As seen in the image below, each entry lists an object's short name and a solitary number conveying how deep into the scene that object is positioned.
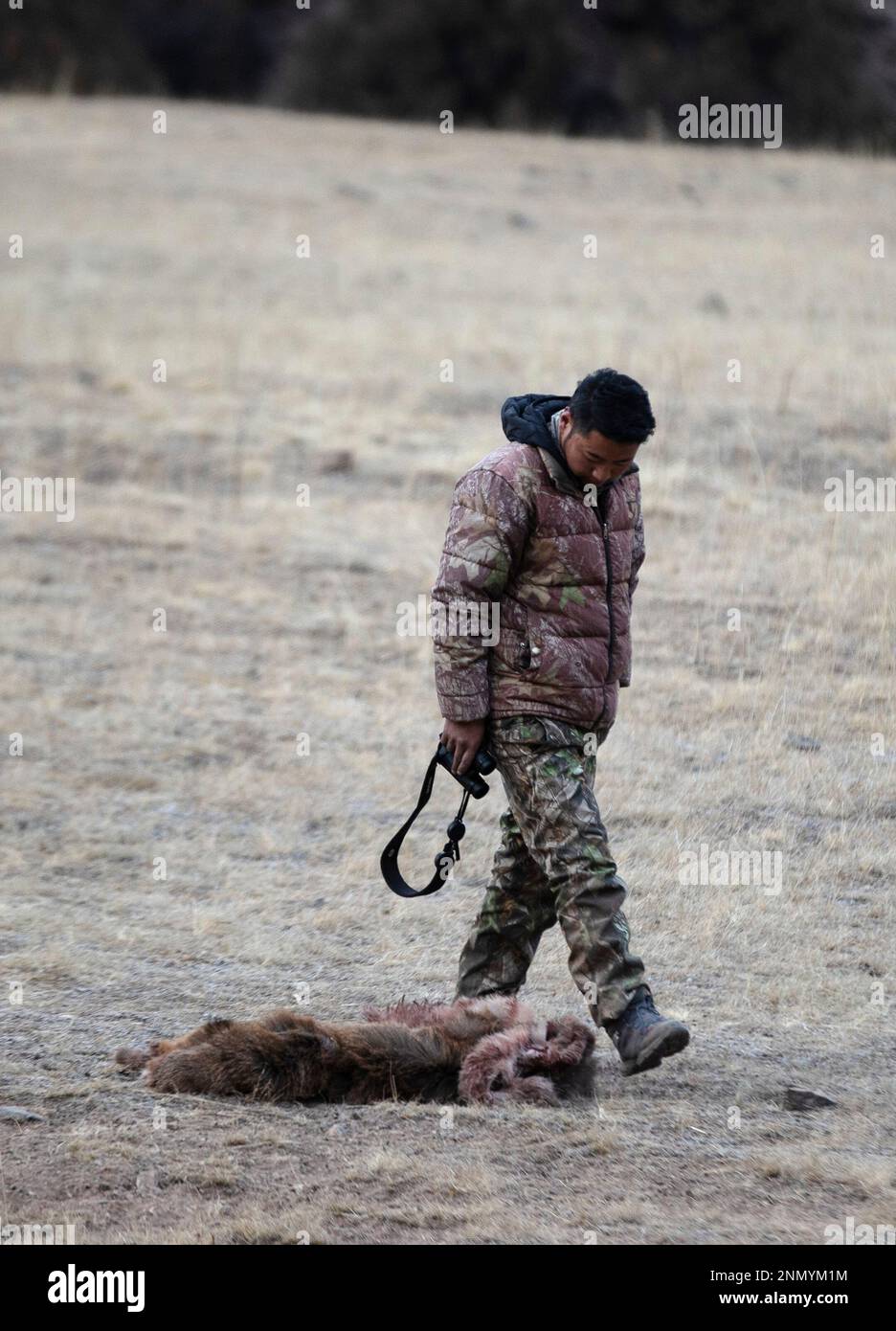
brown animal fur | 9.84
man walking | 9.70
